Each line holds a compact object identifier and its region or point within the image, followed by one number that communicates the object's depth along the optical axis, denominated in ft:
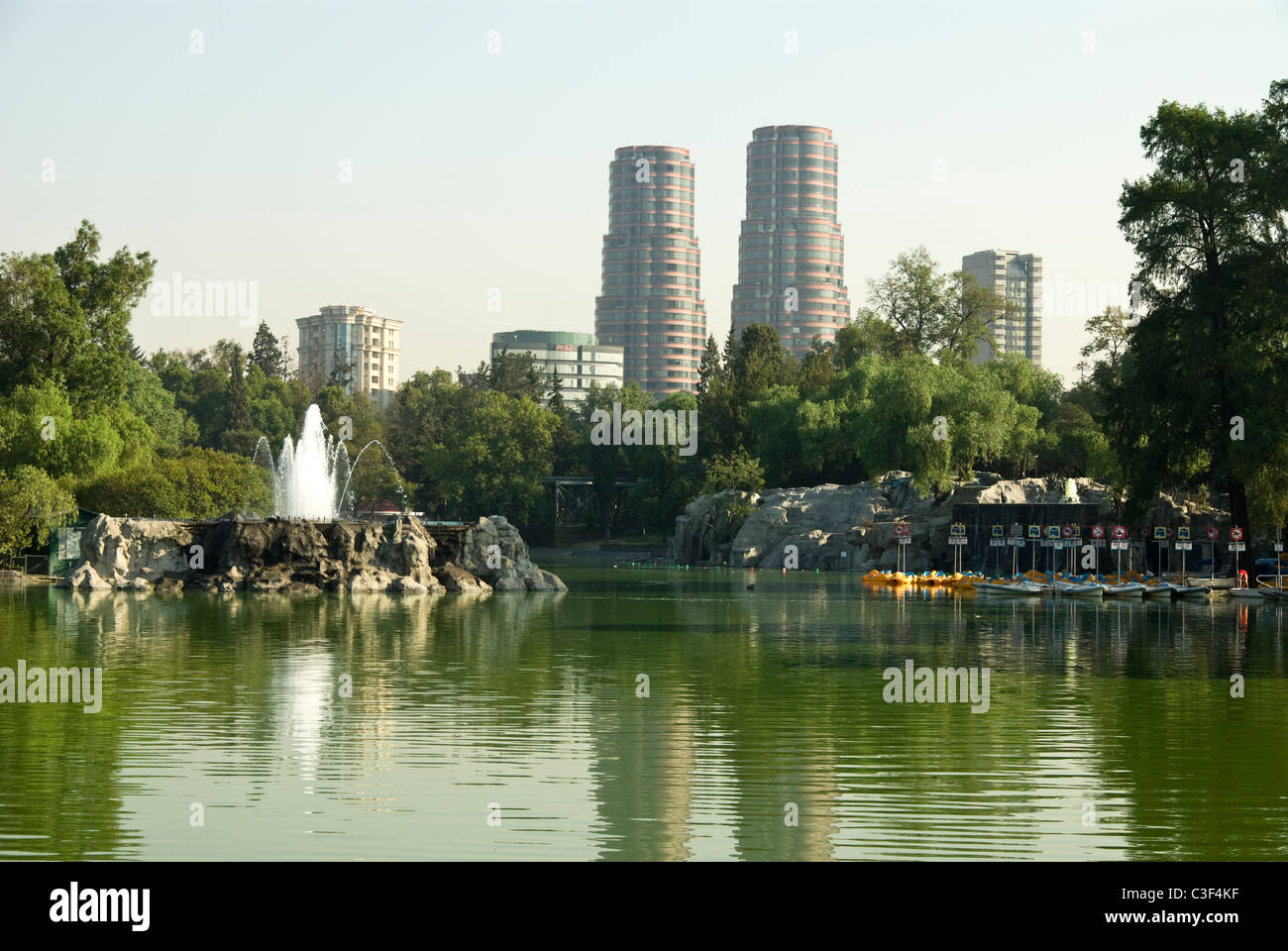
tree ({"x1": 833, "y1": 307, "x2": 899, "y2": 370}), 415.23
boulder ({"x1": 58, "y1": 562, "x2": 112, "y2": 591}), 195.21
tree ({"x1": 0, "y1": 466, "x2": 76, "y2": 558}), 210.18
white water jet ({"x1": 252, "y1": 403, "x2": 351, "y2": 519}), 238.89
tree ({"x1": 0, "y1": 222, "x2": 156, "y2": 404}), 232.53
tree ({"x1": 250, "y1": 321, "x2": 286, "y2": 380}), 578.25
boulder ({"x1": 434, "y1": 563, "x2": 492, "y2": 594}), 205.98
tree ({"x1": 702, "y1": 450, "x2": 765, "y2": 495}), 371.97
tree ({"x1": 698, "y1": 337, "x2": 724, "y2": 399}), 469.57
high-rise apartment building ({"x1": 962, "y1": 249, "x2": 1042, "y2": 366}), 400.67
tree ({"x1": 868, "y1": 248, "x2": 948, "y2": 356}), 410.93
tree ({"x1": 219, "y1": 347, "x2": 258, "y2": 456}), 428.15
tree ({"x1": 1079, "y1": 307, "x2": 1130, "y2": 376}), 365.61
